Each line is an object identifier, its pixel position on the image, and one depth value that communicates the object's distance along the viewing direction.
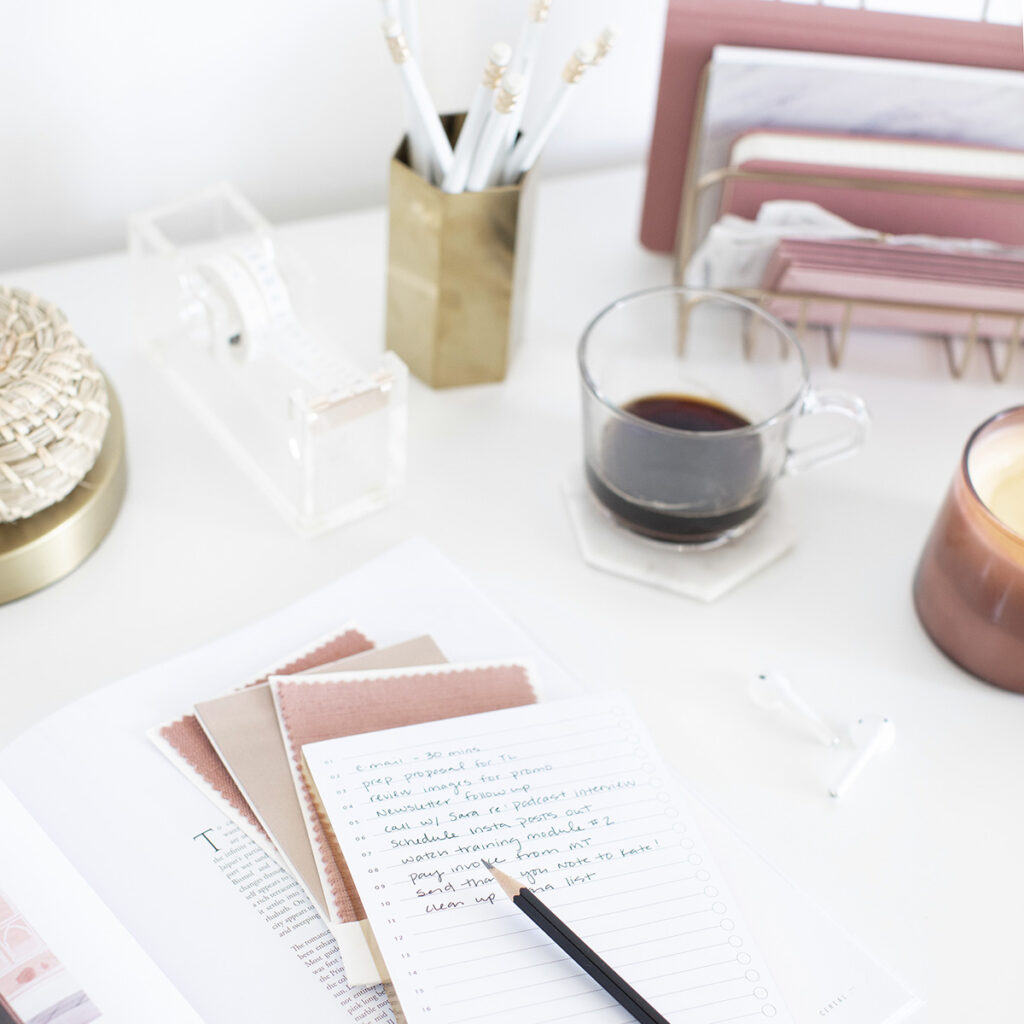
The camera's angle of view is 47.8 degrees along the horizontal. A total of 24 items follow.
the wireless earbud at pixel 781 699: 0.57
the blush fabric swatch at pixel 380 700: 0.52
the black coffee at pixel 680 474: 0.61
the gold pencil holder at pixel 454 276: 0.67
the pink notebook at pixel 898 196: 0.73
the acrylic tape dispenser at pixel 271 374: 0.64
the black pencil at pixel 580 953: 0.44
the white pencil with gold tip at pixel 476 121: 0.60
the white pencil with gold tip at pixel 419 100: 0.61
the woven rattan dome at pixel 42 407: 0.54
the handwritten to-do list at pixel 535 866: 0.45
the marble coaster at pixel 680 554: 0.64
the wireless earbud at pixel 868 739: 0.55
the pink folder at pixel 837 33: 0.73
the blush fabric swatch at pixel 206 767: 0.50
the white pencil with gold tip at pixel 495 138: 0.60
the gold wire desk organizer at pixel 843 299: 0.73
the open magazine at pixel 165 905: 0.44
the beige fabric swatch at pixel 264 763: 0.49
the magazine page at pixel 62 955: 0.43
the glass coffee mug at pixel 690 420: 0.62
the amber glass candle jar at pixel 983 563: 0.57
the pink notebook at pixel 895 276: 0.72
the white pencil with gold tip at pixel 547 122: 0.60
